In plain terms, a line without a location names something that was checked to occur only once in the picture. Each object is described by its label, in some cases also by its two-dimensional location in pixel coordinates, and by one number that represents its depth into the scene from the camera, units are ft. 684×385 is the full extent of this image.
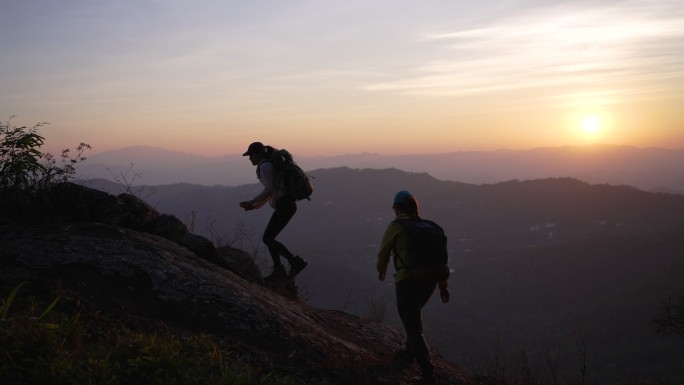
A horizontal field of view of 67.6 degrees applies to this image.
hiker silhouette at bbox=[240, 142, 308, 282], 26.12
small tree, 22.90
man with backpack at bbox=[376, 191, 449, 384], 19.57
